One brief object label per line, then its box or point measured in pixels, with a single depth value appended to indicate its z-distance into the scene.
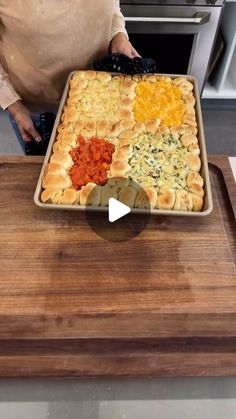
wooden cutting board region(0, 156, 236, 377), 0.58
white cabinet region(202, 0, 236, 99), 1.65
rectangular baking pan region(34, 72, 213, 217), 0.67
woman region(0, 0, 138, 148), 0.83
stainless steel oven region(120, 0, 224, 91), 1.37
